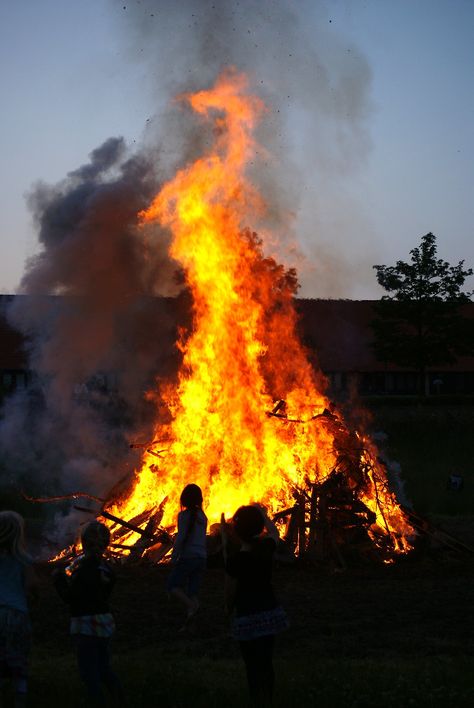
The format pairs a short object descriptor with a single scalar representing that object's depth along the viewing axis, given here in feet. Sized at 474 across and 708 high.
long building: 167.67
